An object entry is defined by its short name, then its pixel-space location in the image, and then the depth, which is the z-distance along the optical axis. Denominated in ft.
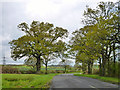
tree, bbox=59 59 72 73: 245.12
